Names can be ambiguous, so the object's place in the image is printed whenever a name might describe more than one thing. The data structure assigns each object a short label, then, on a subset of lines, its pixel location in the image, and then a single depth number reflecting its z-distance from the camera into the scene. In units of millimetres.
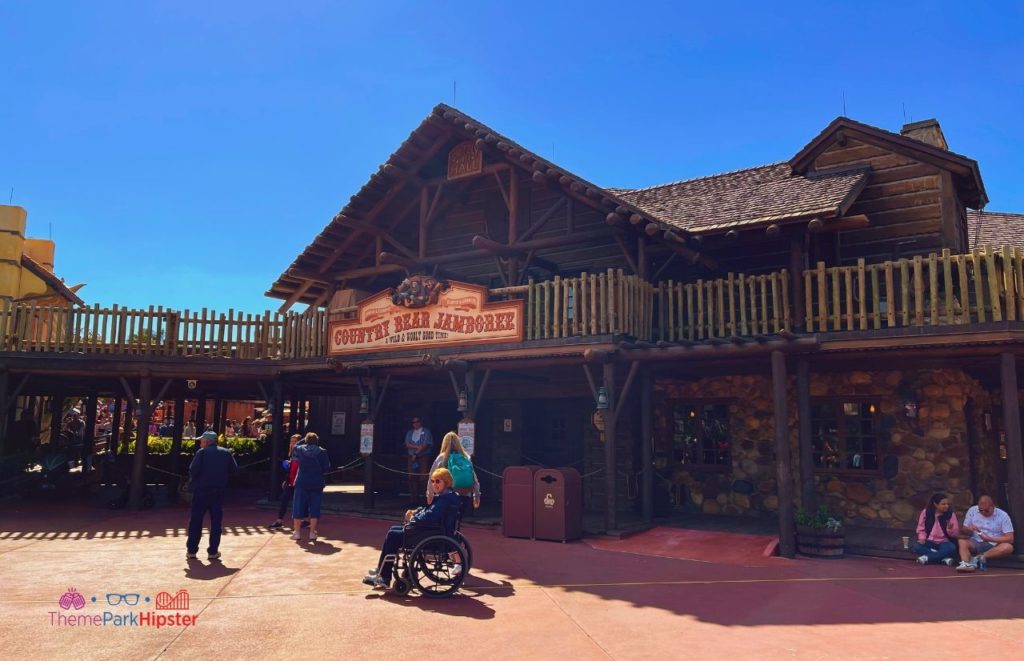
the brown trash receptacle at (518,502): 11234
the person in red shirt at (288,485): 12180
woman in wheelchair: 7273
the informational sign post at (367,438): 14242
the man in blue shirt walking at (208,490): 9367
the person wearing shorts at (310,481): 10875
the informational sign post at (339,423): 23250
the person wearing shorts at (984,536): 9141
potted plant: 9883
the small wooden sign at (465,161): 14773
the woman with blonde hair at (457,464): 8797
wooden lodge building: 11008
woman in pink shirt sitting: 9336
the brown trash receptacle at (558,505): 10953
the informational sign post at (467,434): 12273
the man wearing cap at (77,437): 19844
